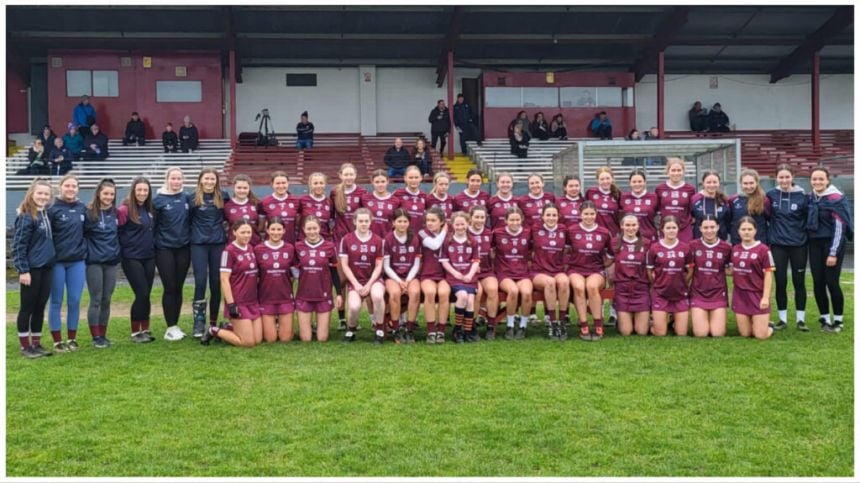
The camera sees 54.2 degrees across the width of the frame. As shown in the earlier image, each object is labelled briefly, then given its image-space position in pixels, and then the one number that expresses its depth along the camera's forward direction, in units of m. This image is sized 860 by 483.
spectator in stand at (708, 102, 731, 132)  26.30
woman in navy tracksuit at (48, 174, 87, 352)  7.29
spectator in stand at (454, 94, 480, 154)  24.11
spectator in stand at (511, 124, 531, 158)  23.34
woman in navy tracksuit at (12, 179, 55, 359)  7.05
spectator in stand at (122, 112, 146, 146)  24.22
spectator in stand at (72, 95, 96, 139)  23.92
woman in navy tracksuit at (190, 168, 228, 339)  7.99
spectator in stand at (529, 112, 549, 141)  24.98
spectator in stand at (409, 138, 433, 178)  21.11
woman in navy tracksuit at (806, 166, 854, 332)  8.05
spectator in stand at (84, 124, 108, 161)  22.72
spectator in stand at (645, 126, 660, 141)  23.87
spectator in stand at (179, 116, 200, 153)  23.52
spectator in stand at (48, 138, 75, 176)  21.38
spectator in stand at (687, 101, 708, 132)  26.42
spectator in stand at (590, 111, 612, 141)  25.17
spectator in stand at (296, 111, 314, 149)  24.12
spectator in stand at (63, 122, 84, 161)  22.56
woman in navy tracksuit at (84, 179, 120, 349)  7.50
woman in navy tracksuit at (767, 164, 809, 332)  8.19
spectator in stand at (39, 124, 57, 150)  21.80
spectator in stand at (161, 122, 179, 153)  23.30
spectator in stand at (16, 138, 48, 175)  21.22
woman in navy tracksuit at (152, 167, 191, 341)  7.89
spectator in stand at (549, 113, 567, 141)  25.31
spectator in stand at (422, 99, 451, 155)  23.30
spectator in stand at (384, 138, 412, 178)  21.20
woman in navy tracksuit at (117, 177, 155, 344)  7.77
